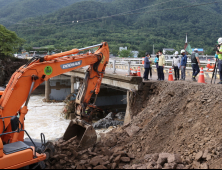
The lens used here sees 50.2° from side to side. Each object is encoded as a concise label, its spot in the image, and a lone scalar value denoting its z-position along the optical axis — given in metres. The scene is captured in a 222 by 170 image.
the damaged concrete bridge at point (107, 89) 12.14
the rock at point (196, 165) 5.64
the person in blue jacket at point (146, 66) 12.71
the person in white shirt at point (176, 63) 12.49
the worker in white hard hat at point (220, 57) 9.15
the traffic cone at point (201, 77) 10.67
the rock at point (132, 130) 8.75
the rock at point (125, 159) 6.72
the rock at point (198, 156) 5.88
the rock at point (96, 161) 6.41
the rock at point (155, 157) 6.16
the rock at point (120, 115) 16.85
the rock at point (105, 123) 14.97
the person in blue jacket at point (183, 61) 11.82
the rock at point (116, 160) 6.53
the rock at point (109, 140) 8.35
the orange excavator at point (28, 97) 5.32
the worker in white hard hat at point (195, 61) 11.12
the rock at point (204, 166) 5.47
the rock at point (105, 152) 7.18
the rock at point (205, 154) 5.84
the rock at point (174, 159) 5.76
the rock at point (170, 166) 5.56
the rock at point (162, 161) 5.80
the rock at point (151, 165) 5.77
